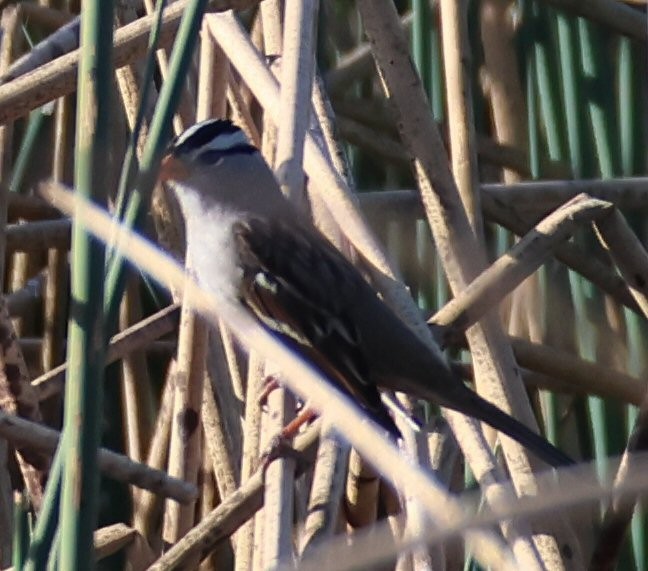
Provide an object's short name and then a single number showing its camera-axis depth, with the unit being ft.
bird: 17.31
